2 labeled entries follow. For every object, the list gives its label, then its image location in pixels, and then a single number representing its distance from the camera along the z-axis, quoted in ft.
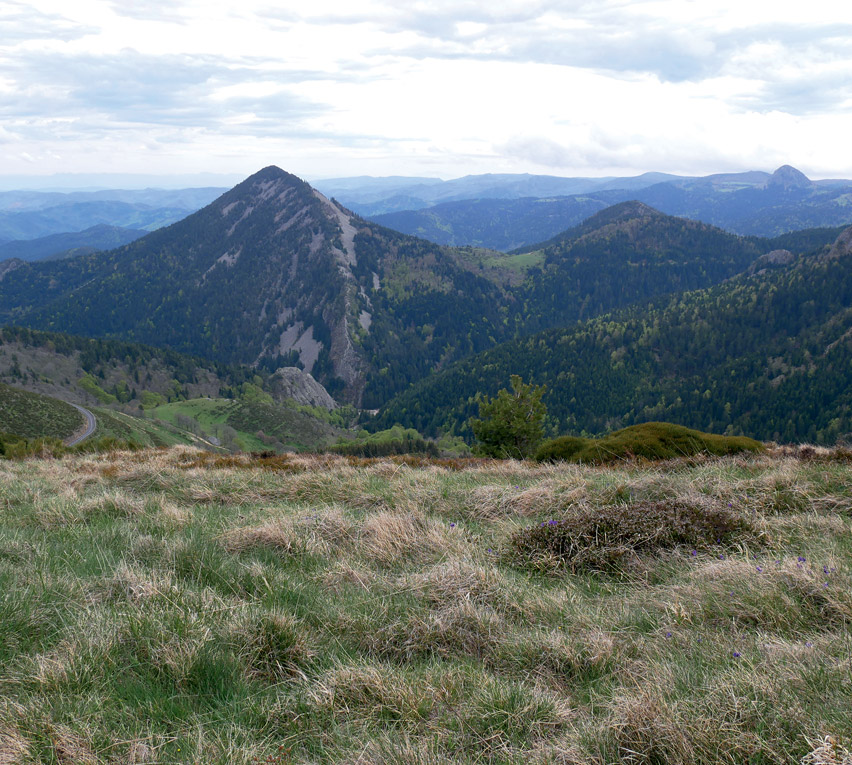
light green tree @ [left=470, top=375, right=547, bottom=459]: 124.57
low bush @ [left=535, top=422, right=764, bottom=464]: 55.57
